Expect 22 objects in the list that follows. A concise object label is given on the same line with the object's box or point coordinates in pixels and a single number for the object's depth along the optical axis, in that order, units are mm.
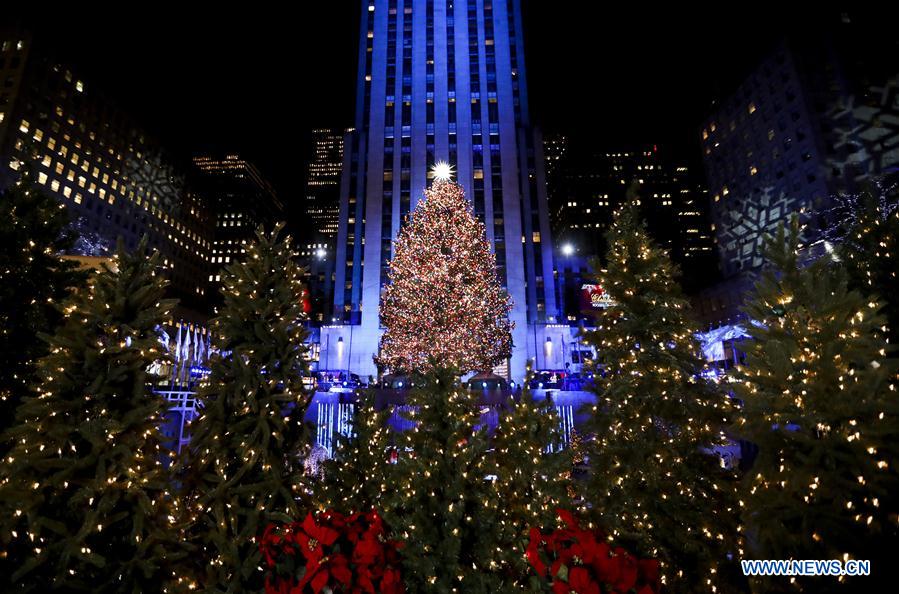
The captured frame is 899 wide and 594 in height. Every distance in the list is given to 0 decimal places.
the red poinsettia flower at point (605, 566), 2840
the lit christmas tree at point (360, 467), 5074
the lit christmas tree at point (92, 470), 3959
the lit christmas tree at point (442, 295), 23234
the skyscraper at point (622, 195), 97794
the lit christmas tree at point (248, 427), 4375
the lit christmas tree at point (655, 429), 5227
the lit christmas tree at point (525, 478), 3672
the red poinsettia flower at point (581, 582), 2746
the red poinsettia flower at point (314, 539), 3342
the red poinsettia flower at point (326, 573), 3258
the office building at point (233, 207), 119562
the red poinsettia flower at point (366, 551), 3400
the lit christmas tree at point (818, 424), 3311
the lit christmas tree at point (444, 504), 3438
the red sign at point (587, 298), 35031
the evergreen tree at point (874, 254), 7301
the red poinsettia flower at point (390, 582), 3258
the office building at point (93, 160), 50438
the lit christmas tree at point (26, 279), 7016
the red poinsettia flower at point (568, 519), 3421
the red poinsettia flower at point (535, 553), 3041
